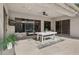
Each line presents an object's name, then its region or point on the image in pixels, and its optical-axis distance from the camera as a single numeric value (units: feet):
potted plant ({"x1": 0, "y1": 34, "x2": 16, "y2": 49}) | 4.51
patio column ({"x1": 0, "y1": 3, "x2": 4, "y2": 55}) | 4.73
